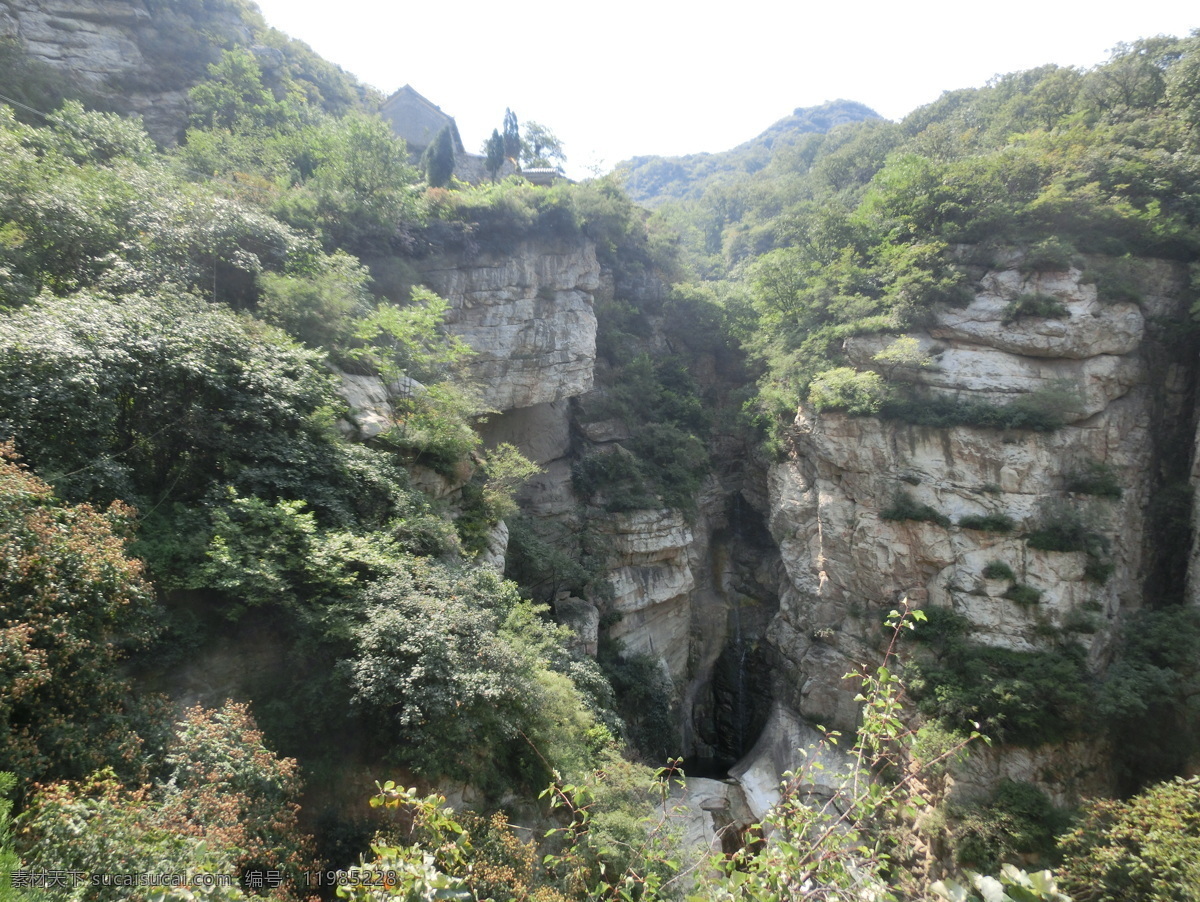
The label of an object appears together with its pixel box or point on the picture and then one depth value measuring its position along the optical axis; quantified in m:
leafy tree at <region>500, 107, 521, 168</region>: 31.05
